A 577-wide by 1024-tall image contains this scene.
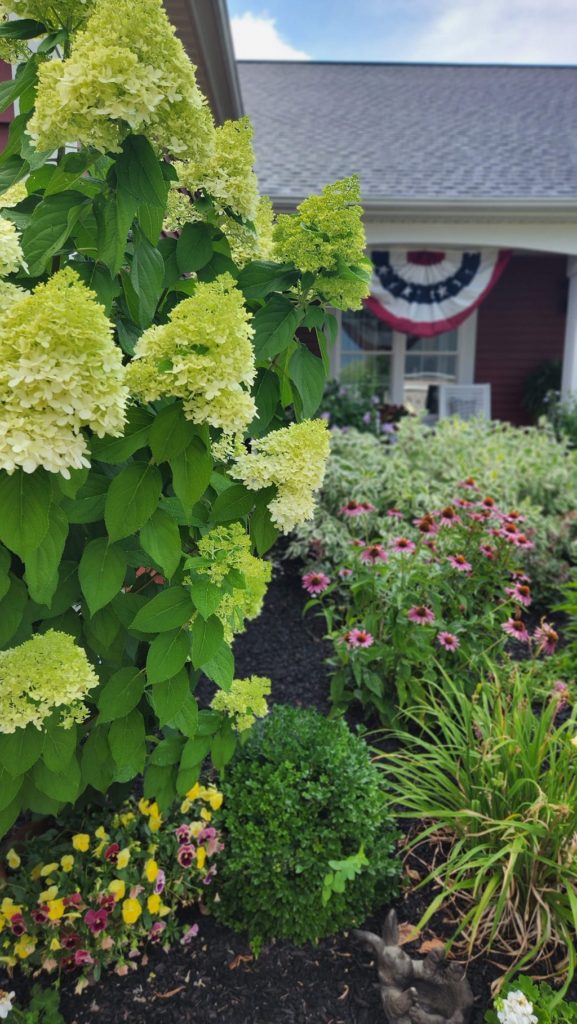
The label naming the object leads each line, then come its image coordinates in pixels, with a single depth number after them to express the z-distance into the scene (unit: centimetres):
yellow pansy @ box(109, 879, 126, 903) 183
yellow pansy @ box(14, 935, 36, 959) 181
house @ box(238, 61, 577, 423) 773
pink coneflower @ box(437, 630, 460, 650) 287
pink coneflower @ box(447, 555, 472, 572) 303
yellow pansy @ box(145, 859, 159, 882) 189
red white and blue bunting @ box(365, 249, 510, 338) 814
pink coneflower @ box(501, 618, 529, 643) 277
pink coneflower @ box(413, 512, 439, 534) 308
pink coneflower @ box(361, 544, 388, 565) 300
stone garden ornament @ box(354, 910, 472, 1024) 174
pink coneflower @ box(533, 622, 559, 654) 273
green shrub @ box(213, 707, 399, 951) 194
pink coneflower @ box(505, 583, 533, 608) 296
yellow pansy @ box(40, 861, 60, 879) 189
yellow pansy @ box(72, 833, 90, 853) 192
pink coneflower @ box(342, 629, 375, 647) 279
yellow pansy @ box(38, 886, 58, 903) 181
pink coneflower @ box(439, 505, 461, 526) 315
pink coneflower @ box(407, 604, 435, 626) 282
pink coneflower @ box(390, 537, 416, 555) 313
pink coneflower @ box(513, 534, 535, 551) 308
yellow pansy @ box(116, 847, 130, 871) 188
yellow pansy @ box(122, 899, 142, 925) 180
